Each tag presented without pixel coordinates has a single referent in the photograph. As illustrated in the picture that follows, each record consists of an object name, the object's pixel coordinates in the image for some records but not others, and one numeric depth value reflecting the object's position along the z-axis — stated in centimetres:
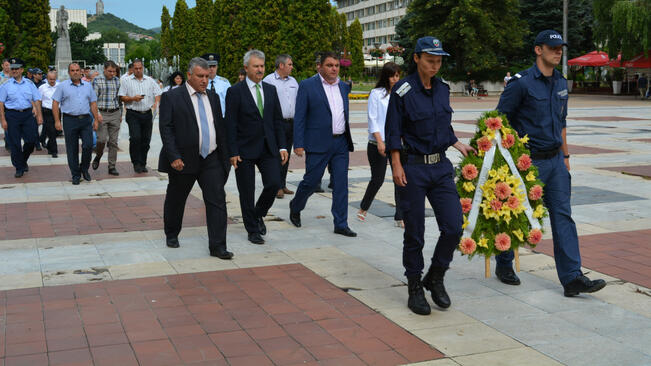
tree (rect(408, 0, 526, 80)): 5466
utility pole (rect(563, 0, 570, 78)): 4281
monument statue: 4459
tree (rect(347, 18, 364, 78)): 9612
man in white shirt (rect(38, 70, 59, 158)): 1664
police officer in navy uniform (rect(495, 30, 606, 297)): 585
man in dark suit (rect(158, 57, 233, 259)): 720
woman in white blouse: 839
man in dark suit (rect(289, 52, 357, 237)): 818
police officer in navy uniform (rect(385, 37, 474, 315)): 539
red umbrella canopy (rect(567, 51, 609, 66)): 5158
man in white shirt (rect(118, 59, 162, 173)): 1349
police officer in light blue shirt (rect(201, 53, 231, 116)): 1051
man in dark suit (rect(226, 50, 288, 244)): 780
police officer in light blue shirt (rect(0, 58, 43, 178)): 1332
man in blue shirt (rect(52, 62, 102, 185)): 1228
